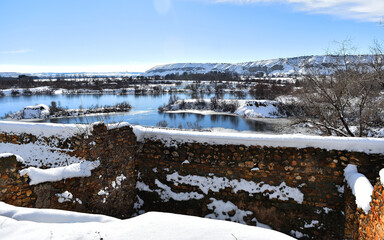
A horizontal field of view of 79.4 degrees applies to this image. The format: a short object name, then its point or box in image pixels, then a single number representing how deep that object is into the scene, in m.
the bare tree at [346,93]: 9.06
